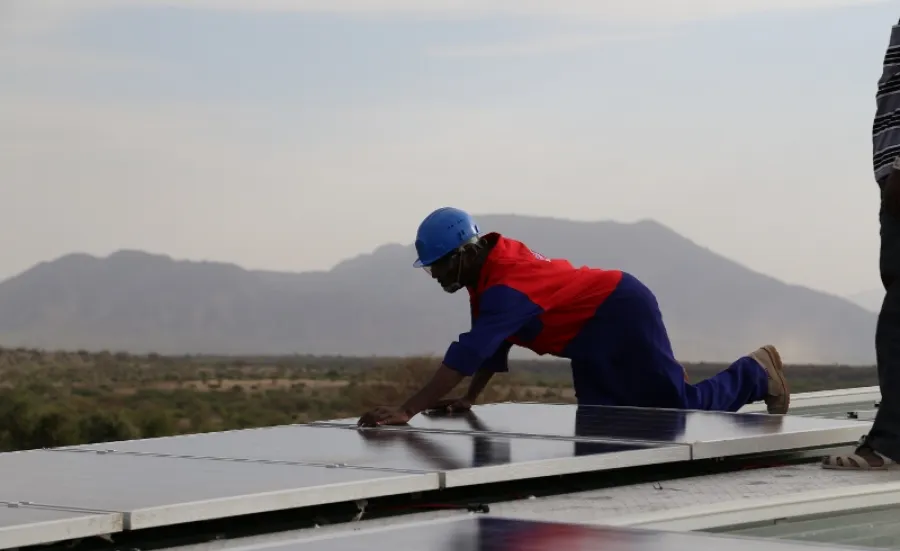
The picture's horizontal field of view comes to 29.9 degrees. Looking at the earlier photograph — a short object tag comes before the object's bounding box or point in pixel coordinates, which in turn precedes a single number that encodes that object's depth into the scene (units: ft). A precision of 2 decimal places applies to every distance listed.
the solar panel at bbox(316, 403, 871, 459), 20.84
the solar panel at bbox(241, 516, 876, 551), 11.04
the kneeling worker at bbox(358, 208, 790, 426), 24.57
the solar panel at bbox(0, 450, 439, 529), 15.83
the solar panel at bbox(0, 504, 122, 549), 14.38
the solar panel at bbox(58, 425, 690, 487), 18.37
